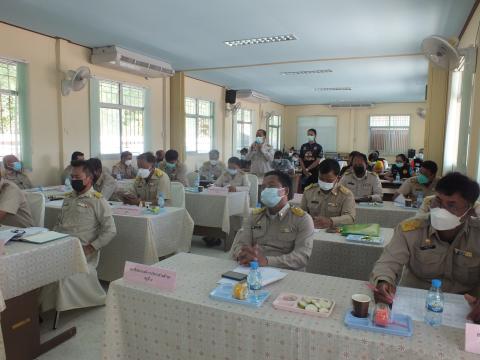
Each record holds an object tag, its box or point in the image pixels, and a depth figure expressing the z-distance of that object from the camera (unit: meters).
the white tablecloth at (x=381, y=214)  3.70
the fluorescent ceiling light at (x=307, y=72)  8.12
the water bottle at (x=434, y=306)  1.44
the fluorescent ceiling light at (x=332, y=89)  11.00
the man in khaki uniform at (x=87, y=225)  3.01
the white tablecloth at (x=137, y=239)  3.43
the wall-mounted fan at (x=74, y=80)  5.73
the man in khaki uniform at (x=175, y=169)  5.79
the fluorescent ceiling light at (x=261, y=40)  5.55
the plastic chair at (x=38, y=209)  3.29
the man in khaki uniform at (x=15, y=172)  5.07
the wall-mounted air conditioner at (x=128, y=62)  6.11
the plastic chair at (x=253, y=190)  5.95
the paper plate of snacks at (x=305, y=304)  1.51
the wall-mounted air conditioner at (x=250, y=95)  10.78
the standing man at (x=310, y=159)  7.53
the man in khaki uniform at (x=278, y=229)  2.31
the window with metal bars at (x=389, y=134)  14.38
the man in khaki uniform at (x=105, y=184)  4.64
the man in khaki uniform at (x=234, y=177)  5.79
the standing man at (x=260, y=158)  7.59
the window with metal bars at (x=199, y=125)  9.41
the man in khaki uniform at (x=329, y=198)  3.29
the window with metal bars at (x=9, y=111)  5.19
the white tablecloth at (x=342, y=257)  2.56
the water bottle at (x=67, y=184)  5.17
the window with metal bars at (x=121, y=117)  6.79
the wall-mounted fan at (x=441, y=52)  4.21
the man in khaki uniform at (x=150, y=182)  4.29
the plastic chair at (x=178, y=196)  4.33
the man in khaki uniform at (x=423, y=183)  4.21
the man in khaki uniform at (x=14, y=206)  2.83
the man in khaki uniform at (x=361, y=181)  4.53
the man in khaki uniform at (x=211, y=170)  7.29
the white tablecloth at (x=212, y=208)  4.81
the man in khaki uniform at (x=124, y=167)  6.63
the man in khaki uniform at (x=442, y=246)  1.79
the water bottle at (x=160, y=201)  3.82
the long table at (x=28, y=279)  2.19
